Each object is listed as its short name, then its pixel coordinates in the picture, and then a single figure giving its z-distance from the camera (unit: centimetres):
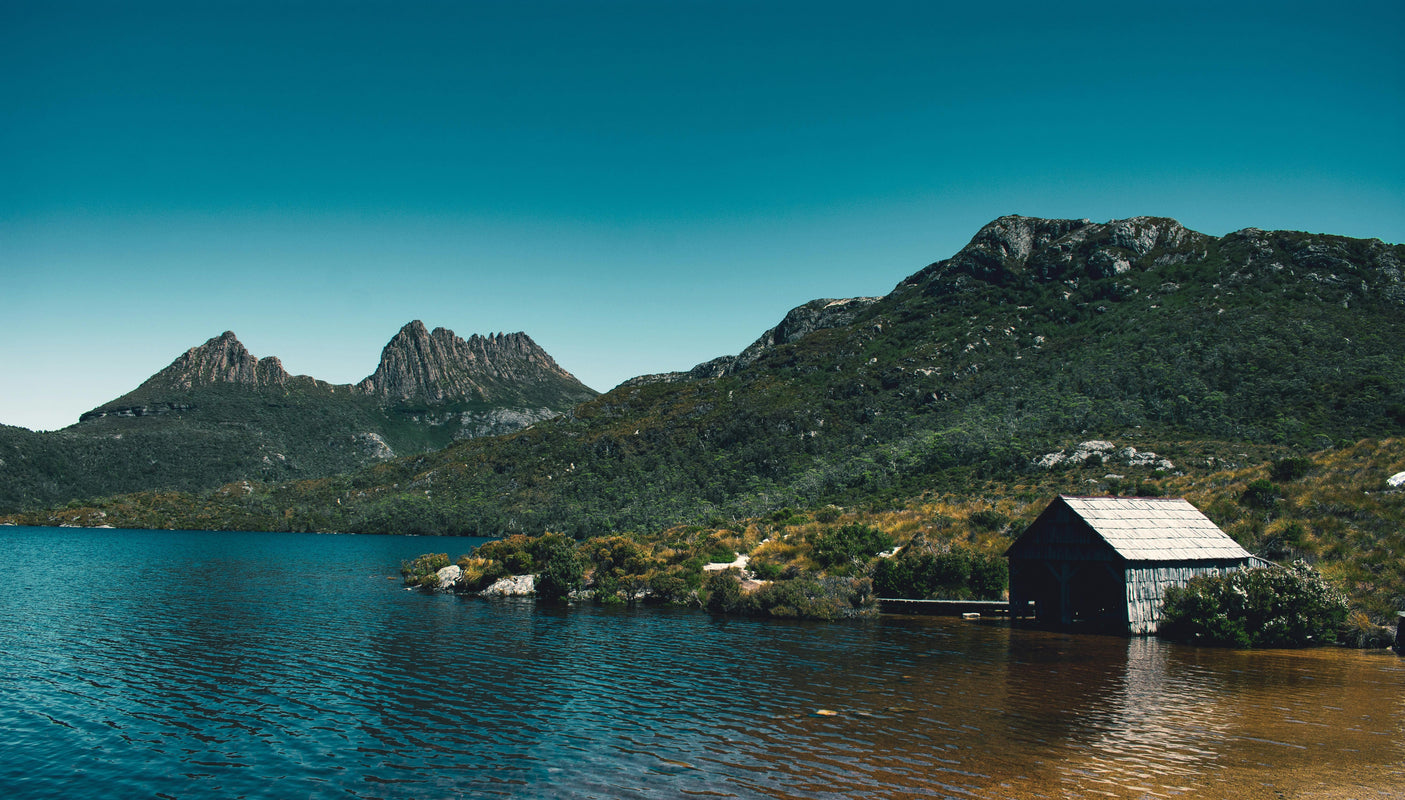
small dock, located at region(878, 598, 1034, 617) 4688
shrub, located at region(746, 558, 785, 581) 5450
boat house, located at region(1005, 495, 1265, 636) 3738
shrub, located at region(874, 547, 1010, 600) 5019
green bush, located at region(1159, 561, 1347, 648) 3400
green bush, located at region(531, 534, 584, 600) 5466
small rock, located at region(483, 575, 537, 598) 5653
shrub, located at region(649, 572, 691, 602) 5222
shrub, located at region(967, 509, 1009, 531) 5597
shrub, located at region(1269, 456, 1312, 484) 4559
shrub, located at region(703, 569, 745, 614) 4916
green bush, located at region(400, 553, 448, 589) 6472
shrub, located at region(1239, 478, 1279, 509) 4459
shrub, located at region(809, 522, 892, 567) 5566
